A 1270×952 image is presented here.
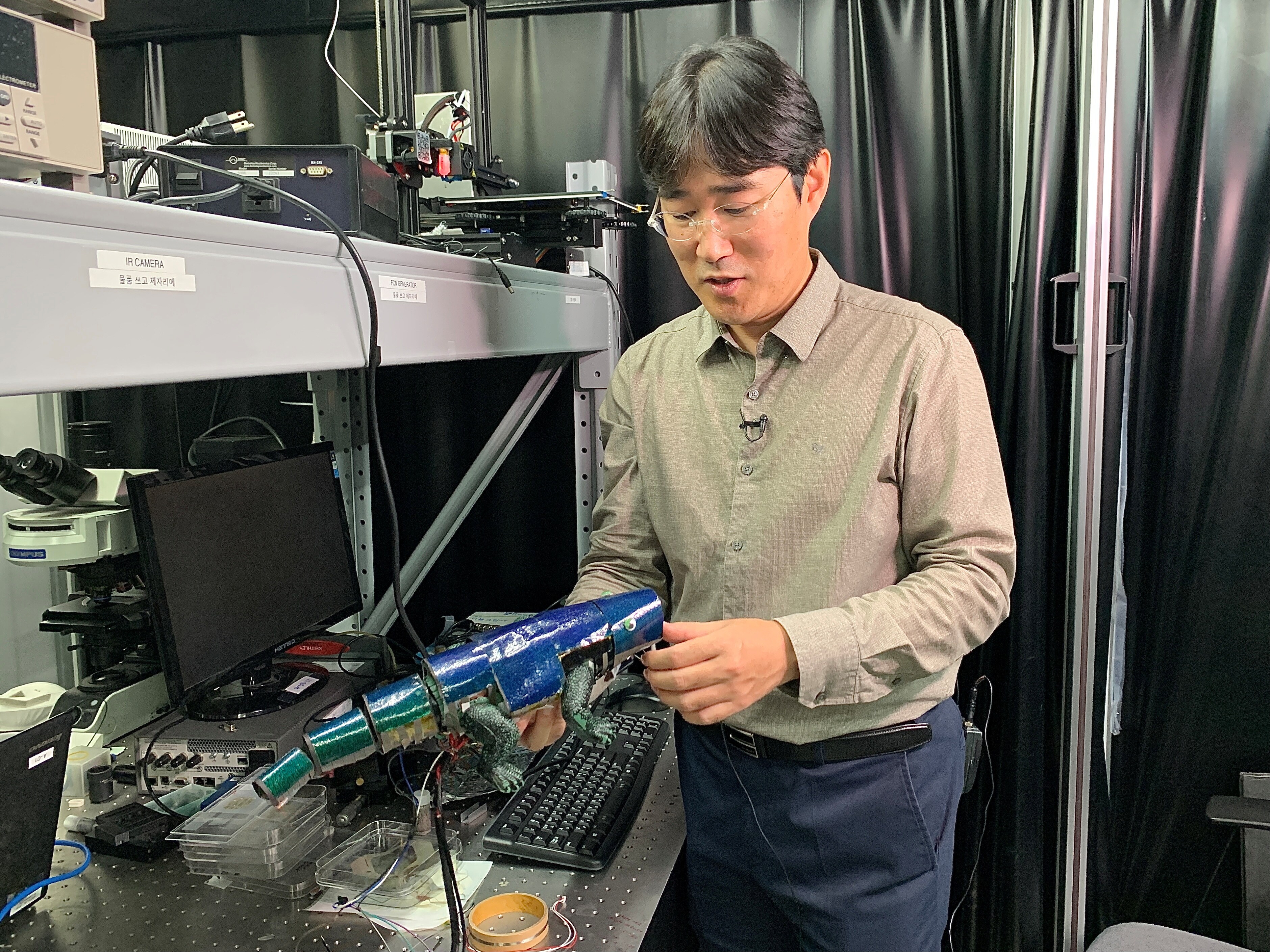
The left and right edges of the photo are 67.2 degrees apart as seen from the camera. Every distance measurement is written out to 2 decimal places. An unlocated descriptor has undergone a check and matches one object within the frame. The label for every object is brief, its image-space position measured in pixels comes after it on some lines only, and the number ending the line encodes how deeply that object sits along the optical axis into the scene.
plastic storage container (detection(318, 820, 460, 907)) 1.17
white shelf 0.65
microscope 1.29
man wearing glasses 1.10
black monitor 1.29
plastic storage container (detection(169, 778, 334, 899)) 1.20
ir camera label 0.70
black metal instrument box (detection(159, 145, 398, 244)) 1.16
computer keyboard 1.26
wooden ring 1.06
